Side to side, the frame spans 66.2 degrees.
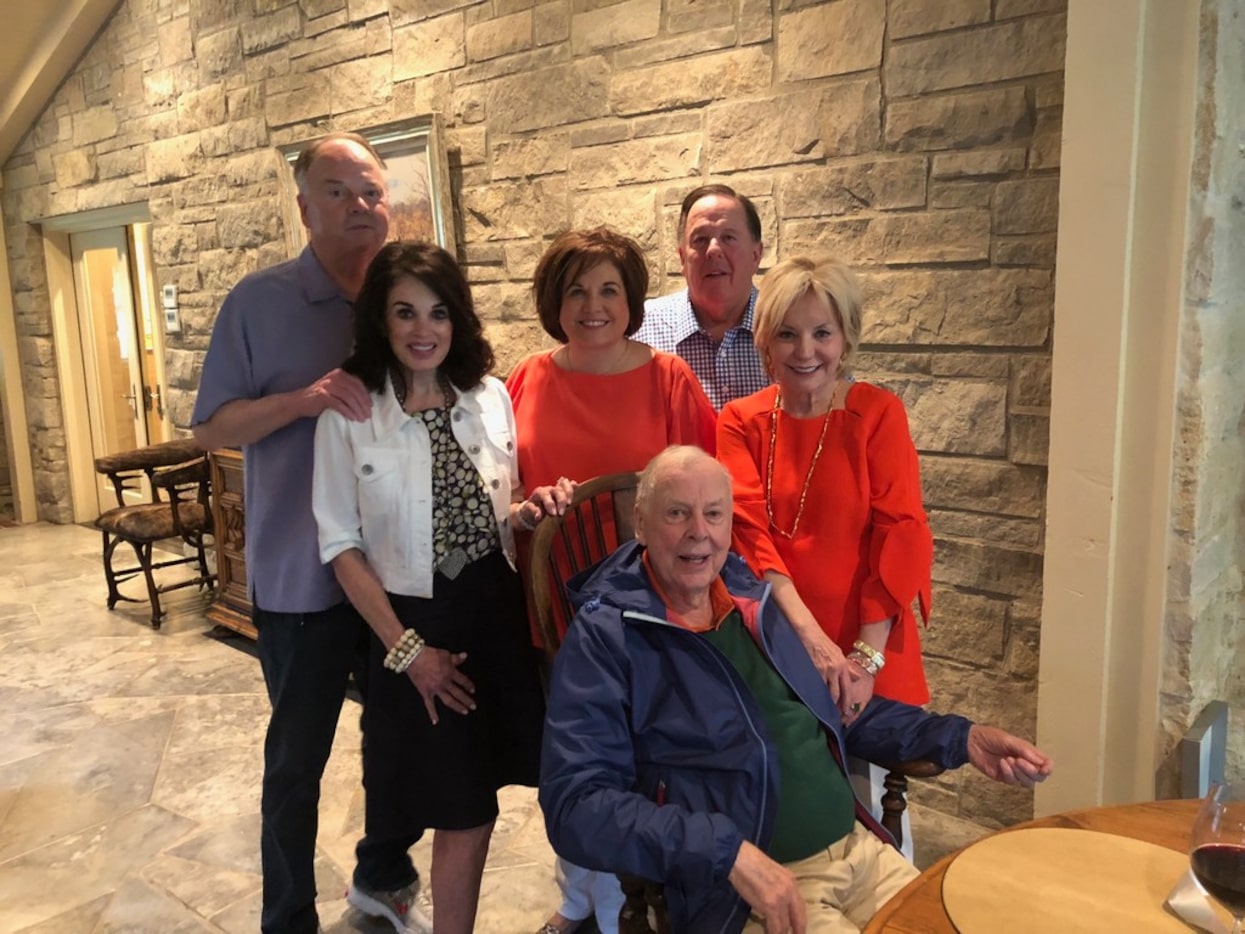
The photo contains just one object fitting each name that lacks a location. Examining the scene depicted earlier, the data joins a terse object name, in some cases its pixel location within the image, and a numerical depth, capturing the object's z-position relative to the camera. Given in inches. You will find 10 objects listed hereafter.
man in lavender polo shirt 73.0
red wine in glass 34.6
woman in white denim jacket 66.9
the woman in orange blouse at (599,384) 74.7
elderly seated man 52.2
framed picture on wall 134.7
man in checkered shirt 85.3
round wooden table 39.6
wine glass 34.7
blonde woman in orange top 63.6
